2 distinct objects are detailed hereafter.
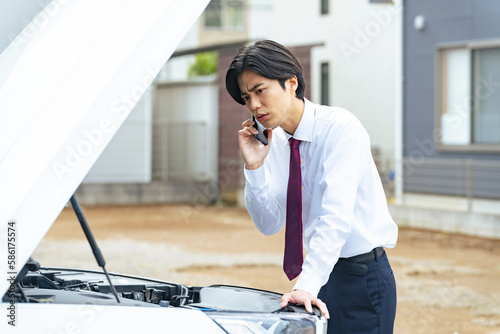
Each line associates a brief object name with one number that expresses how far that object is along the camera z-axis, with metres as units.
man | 3.99
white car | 2.90
